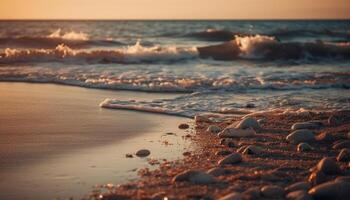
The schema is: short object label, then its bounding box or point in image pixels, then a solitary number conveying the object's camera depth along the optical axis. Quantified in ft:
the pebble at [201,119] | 24.36
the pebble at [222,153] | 17.48
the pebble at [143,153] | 17.57
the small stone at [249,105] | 28.48
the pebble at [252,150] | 17.40
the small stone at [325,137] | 19.45
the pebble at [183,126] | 22.72
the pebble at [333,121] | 22.94
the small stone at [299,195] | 12.16
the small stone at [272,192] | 12.73
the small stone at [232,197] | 12.12
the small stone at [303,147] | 18.01
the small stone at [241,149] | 17.66
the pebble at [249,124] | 21.26
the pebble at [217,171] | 14.76
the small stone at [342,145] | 18.35
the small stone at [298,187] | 12.99
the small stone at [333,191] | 12.39
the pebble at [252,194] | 12.61
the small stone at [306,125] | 22.16
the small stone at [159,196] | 12.77
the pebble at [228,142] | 18.85
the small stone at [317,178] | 13.83
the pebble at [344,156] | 16.25
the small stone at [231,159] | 16.08
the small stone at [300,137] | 19.47
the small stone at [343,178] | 13.15
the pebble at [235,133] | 20.43
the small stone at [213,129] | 21.75
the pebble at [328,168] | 14.44
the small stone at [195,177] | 13.98
